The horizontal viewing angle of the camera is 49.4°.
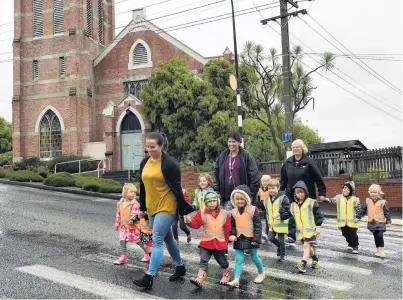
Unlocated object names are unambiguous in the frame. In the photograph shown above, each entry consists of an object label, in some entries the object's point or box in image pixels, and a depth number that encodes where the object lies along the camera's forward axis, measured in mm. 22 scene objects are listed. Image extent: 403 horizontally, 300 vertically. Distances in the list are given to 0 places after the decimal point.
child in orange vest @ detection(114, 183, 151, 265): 7133
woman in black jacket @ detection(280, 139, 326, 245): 7520
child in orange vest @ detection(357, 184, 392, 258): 8062
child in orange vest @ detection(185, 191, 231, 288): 5840
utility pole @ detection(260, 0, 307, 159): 16562
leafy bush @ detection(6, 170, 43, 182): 23469
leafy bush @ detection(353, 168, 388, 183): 17466
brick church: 31594
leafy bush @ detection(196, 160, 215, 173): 20672
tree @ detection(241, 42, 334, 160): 24281
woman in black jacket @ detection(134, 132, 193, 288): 5629
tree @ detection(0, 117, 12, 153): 57000
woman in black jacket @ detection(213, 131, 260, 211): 6730
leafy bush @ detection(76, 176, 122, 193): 19312
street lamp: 17812
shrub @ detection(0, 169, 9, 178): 25848
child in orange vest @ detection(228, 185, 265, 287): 5840
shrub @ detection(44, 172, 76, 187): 21359
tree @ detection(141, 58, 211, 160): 23594
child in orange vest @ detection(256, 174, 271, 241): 8944
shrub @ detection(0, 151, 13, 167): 36438
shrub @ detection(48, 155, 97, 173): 28797
